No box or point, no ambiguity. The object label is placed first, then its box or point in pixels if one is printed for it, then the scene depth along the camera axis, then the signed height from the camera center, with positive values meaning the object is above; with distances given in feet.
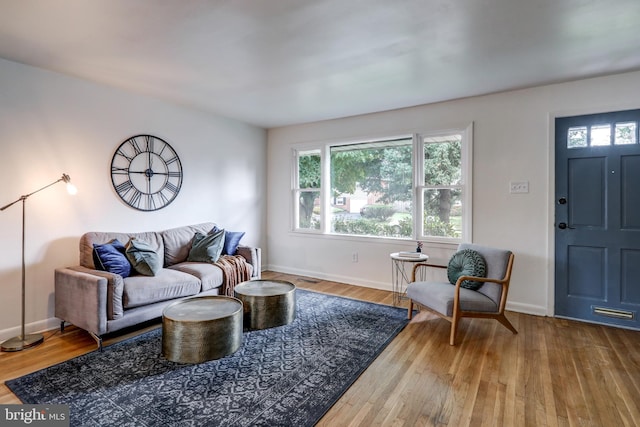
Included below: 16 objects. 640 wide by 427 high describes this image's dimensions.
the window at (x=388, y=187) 13.30 +1.37
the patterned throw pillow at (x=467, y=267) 10.00 -1.59
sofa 8.70 -2.13
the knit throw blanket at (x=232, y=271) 11.94 -2.14
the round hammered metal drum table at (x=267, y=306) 9.54 -2.73
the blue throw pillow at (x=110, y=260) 9.67 -1.41
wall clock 11.93 +1.68
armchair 9.30 -2.38
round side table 13.97 -2.64
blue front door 10.14 -0.01
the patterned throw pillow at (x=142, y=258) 10.23 -1.42
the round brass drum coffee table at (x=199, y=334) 7.50 -2.85
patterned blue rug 6.01 -3.68
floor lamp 8.70 -3.59
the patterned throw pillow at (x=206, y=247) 12.50 -1.27
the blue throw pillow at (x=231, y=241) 13.51 -1.10
